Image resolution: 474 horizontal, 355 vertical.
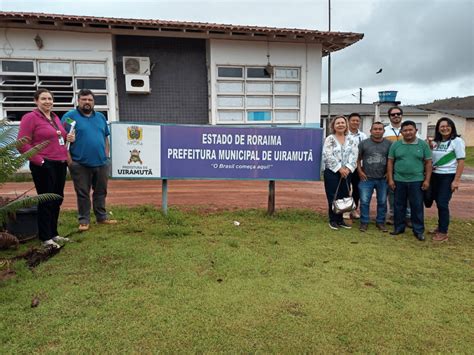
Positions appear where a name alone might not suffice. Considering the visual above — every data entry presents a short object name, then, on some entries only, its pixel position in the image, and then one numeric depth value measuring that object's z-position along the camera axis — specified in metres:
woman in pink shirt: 4.14
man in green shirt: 5.04
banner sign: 5.57
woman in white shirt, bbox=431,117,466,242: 4.96
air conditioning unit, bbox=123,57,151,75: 10.92
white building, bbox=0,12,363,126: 10.30
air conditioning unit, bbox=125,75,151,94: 10.91
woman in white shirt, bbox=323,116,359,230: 5.38
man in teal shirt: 4.74
